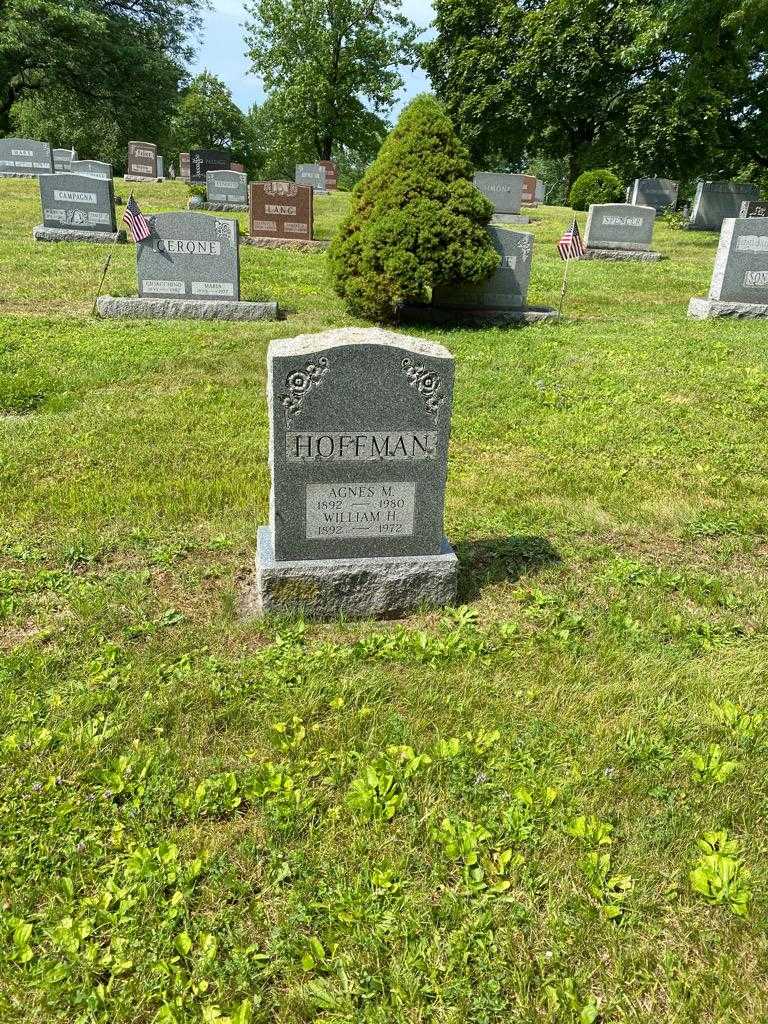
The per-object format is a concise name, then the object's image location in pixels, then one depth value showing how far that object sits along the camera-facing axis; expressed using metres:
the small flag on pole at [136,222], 9.38
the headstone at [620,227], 16.59
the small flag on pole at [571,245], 10.94
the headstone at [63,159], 25.42
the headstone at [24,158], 26.23
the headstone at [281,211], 15.75
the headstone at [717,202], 21.50
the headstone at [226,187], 21.75
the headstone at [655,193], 25.45
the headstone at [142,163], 28.42
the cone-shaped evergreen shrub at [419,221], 9.19
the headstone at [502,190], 24.11
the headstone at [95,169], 22.34
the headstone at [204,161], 28.61
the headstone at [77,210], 14.49
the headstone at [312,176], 29.99
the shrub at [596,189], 24.05
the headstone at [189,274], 9.72
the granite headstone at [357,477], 3.45
